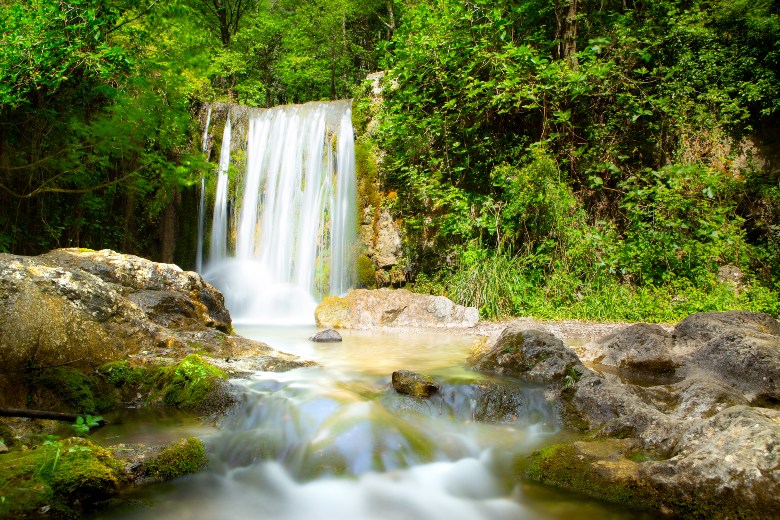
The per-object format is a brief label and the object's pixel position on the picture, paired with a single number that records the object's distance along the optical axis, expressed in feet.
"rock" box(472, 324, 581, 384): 14.33
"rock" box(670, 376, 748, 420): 11.41
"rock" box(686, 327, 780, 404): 13.65
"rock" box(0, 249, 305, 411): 10.69
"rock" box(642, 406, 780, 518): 7.20
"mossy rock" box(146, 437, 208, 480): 8.94
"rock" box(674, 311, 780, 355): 17.16
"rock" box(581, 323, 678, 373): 16.67
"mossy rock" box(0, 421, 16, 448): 8.50
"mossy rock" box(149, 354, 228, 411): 12.11
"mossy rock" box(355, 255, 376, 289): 38.65
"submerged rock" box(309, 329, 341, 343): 23.86
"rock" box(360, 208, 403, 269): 38.24
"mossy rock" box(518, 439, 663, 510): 8.28
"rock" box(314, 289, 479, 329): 29.04
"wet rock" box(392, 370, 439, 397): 13.41
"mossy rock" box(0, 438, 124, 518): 6.93
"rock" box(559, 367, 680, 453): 9.77
